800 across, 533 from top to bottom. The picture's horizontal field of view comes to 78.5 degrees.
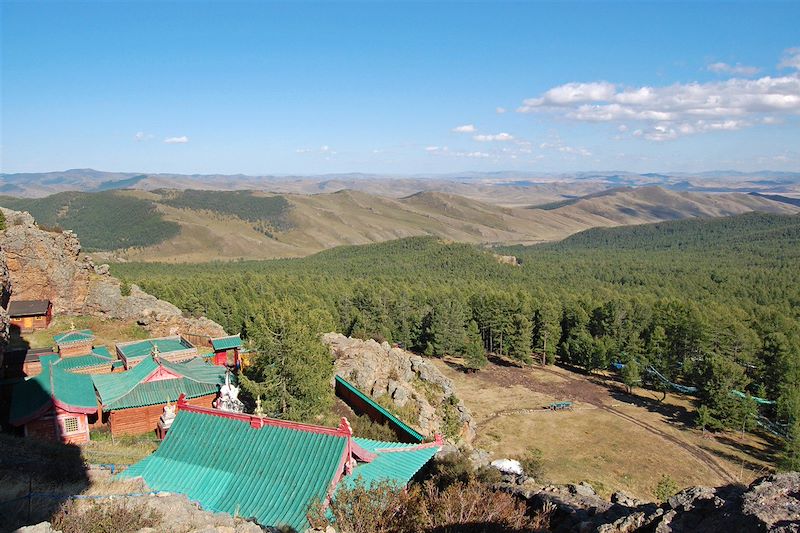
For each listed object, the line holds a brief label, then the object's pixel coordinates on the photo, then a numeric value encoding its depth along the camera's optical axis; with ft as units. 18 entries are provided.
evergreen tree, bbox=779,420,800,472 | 134.12
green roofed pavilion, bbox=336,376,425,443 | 85.15
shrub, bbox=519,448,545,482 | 86.24
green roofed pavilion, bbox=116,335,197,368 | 119.14
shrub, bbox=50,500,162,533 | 31.50
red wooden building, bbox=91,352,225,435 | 93.81
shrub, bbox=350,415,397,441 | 85.51
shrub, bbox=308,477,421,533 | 37.32
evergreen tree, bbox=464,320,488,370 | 241.22
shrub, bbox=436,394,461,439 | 125.70
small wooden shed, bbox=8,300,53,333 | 146.10
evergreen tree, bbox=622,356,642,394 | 218.79
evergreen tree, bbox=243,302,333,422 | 94.27
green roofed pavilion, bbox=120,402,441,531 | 50.03
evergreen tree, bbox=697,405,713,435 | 177.38
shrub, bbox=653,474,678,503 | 100.60
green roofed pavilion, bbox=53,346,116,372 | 112.06
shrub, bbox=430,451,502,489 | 55.83
